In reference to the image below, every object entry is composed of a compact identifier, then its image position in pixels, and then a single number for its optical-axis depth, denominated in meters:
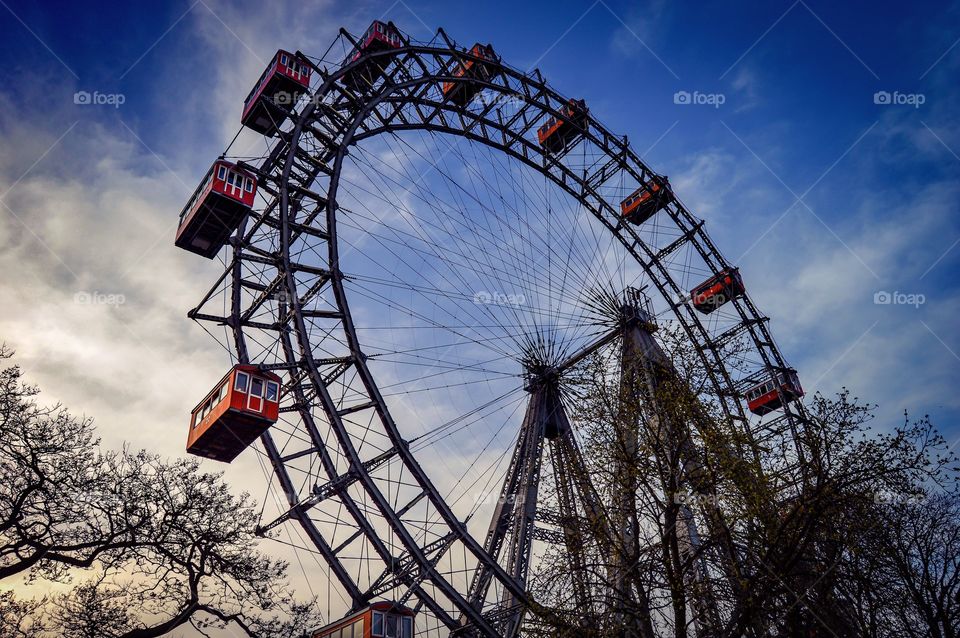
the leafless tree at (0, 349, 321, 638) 17.34
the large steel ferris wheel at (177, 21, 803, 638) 18.66
